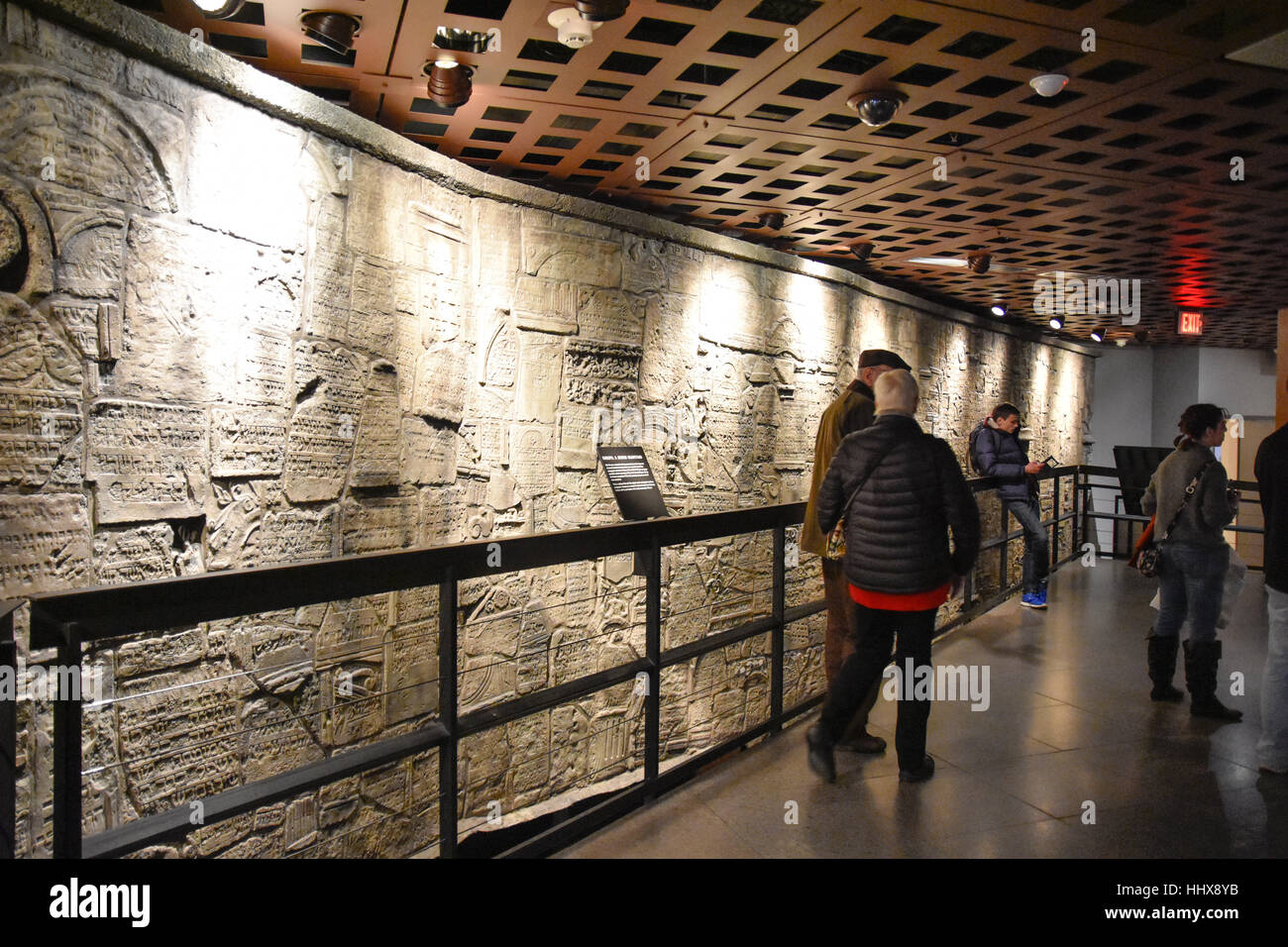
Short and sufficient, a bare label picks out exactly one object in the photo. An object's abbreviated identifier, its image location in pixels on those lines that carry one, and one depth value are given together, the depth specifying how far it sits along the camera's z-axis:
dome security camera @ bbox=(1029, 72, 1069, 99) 3.00
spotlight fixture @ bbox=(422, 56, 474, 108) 2.99
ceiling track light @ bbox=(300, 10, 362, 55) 2.64
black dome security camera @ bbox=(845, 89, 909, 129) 3.23
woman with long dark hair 3.75
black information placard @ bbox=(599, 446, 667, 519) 3.79
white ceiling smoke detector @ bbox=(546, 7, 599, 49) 2.62
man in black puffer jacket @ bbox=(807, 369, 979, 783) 2.86
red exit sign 8.53
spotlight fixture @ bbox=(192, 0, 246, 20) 2.46
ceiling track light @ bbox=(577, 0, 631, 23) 2.47
